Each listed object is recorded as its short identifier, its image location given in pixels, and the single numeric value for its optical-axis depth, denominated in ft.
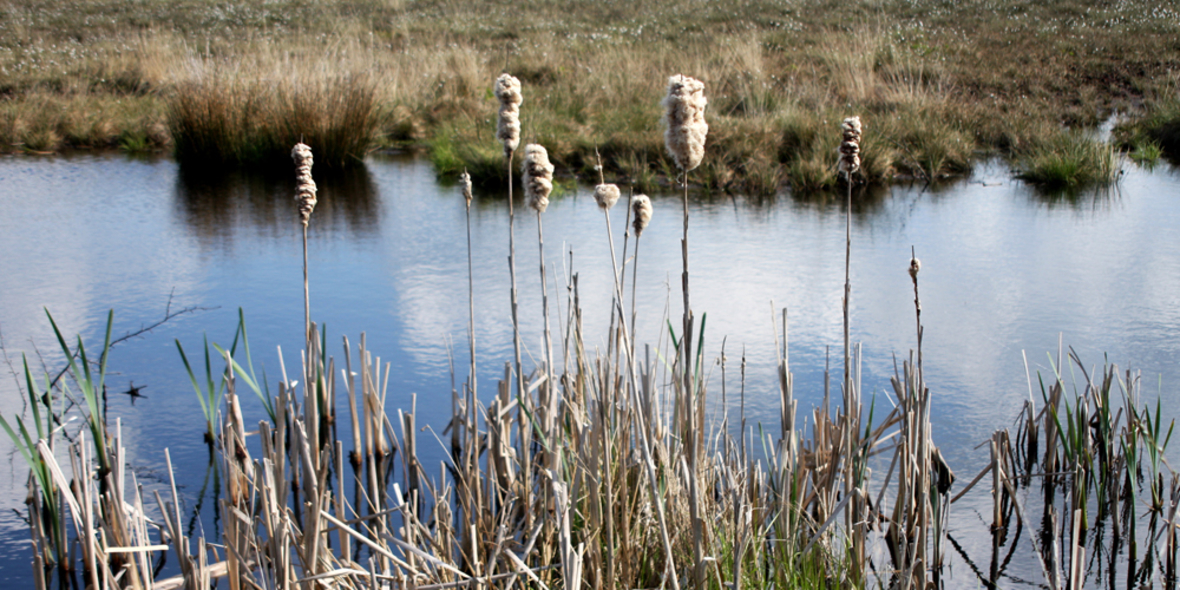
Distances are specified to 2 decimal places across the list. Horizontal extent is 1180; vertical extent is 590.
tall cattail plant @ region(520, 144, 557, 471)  17.03
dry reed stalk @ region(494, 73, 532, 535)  17.30
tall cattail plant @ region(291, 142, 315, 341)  18.09
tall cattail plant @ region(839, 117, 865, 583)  17.23
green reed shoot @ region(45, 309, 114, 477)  18.76
